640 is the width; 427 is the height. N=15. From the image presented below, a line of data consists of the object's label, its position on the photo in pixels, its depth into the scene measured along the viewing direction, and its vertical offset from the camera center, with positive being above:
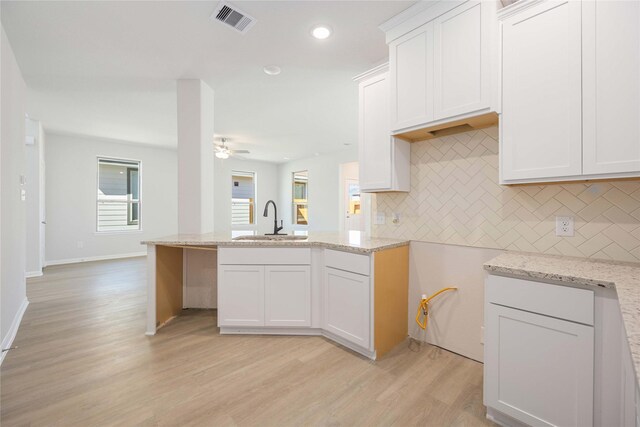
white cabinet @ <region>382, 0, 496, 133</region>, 1.83 +1.03
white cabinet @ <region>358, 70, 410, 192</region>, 2.42 +0.56
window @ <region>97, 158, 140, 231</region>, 6.40 +0.35
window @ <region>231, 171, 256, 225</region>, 8.65 +0.38
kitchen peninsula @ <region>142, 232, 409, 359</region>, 2.28 -0.65
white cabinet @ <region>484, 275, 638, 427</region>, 1.20 -0.67
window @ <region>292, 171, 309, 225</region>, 8.86 +0.39
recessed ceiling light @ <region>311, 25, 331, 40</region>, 2.33 +1.47
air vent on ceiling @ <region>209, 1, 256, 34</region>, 2.11 +1.48
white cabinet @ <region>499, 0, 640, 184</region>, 1.39 +0.64
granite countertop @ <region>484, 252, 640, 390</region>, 0.94 -0.29
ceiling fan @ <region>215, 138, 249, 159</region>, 5.82 +1.28
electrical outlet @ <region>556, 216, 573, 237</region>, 1.76 -0.09
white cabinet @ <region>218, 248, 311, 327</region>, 2.52 -0.67
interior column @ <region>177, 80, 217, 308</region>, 3.19 +0.28
